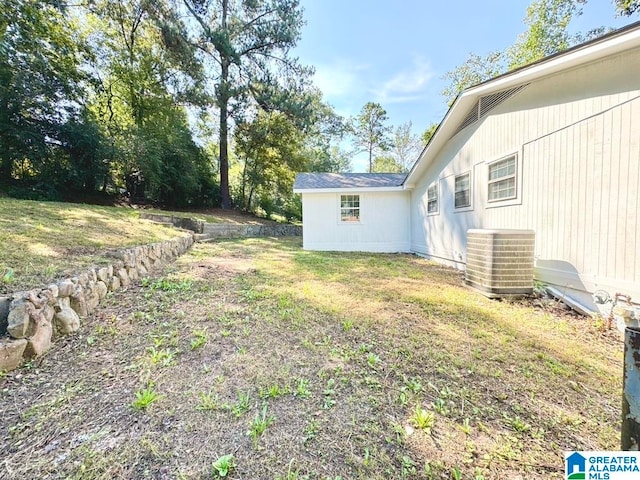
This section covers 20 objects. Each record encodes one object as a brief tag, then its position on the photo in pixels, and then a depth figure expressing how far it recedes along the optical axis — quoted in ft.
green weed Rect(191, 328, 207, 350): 8.66
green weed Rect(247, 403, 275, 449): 5.38
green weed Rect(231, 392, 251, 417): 5.96
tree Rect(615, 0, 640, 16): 29.45
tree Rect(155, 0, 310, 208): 45.75
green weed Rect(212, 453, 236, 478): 4.60
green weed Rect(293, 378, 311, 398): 6.63
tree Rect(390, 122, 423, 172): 92.63
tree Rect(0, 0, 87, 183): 28.40
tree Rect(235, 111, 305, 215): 54.29
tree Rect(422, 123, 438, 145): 68.53
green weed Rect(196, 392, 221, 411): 6.09
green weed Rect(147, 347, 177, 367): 7.70
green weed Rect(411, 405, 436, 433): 5.66
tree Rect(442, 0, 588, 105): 53.67
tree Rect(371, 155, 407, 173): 96.48
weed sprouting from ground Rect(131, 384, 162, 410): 6.05
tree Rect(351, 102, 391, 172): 89.16
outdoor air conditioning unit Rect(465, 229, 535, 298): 13.98
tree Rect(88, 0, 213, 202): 43.16
